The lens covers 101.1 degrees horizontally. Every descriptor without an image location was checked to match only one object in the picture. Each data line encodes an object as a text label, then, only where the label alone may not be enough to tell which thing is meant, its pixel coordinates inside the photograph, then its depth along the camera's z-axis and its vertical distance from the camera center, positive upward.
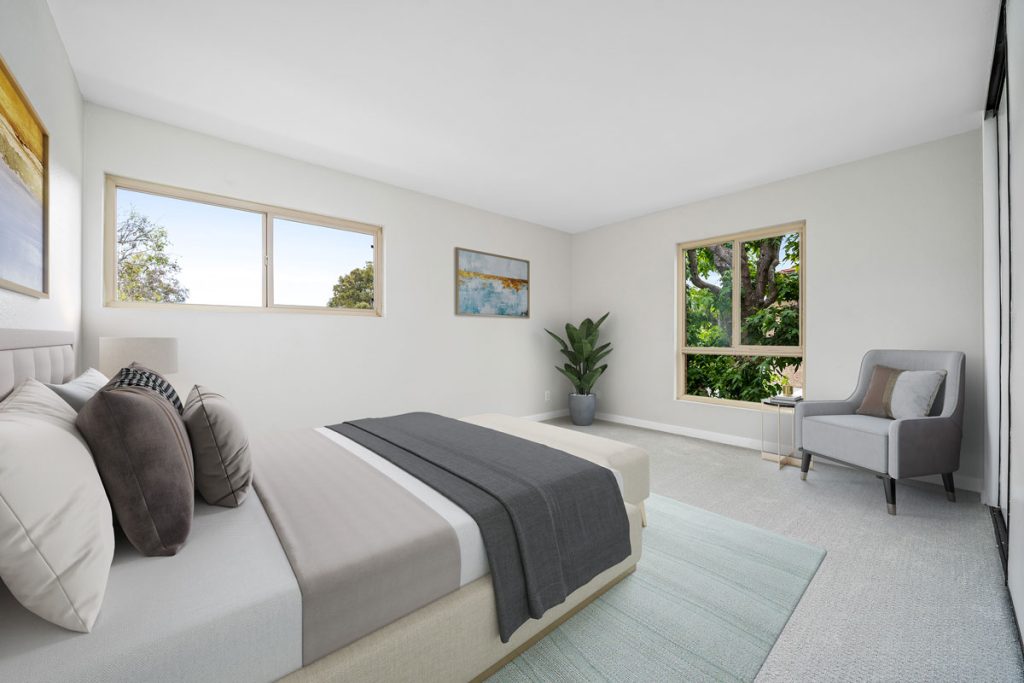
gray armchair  2.53 -0.61
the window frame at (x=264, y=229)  2.77 +0.89
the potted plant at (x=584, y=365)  5.14 -0.31
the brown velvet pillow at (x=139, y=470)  1.01 -0.32
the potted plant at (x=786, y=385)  3.96 -0.42
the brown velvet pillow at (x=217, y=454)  1.30 -0.36
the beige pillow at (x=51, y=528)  0.75 -0.36
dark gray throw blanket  1.33 -0.59
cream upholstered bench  1.89 -0.52
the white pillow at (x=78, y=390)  1.43 -0.18
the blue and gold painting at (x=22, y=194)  1.44 +0.56
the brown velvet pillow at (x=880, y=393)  2.98 -0.38
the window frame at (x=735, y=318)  3.80 +0.23
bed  0.78 -0.57
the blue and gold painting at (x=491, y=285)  4.61 +0.64
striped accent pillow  1.37 -0.14
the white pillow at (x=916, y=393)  2.78 -0.35
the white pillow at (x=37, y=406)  1.02 -0.17
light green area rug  1.40 -1.08
